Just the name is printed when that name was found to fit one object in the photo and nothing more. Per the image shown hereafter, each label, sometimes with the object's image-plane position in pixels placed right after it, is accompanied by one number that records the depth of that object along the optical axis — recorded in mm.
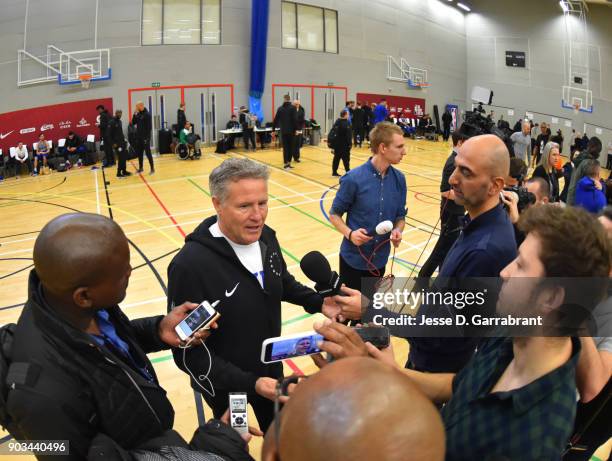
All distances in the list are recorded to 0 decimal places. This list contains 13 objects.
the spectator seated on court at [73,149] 15827
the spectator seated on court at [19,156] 14609
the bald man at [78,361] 1494
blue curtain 19375
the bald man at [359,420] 817
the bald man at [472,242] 2449
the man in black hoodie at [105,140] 14602
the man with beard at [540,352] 1412
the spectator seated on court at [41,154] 15016
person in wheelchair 17094
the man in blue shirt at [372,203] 4188
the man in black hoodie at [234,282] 2283
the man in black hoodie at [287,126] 14375
